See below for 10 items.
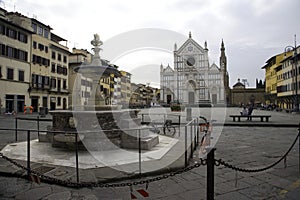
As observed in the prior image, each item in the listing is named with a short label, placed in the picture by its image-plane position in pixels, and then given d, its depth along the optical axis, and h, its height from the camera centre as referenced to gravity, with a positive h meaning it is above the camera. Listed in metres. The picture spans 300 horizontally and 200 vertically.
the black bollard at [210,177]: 2.86 -0.98
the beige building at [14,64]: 25.17 +4.99
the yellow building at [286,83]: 34.48 +3.63
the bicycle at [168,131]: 9.68 -1.34
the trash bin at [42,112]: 21.86 -0.85
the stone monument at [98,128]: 6.20 -0.77
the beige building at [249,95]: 61.06 +2.31
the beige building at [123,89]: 74.25 +5.19
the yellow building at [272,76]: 46.45 +6.27
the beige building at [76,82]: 38.84 +3.87
